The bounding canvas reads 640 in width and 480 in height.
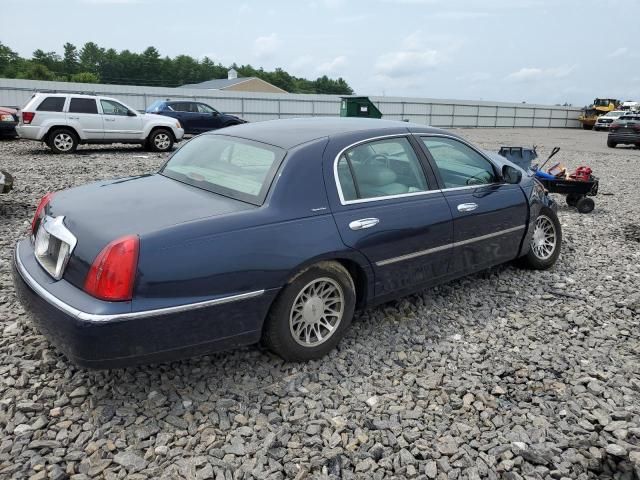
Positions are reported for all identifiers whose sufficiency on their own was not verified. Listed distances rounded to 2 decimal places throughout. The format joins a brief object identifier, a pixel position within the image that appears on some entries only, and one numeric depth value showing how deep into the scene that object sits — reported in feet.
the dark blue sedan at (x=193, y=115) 60.13
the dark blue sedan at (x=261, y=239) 8.94
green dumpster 81.00
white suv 43.57
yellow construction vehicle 135.74
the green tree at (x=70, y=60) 311.27
